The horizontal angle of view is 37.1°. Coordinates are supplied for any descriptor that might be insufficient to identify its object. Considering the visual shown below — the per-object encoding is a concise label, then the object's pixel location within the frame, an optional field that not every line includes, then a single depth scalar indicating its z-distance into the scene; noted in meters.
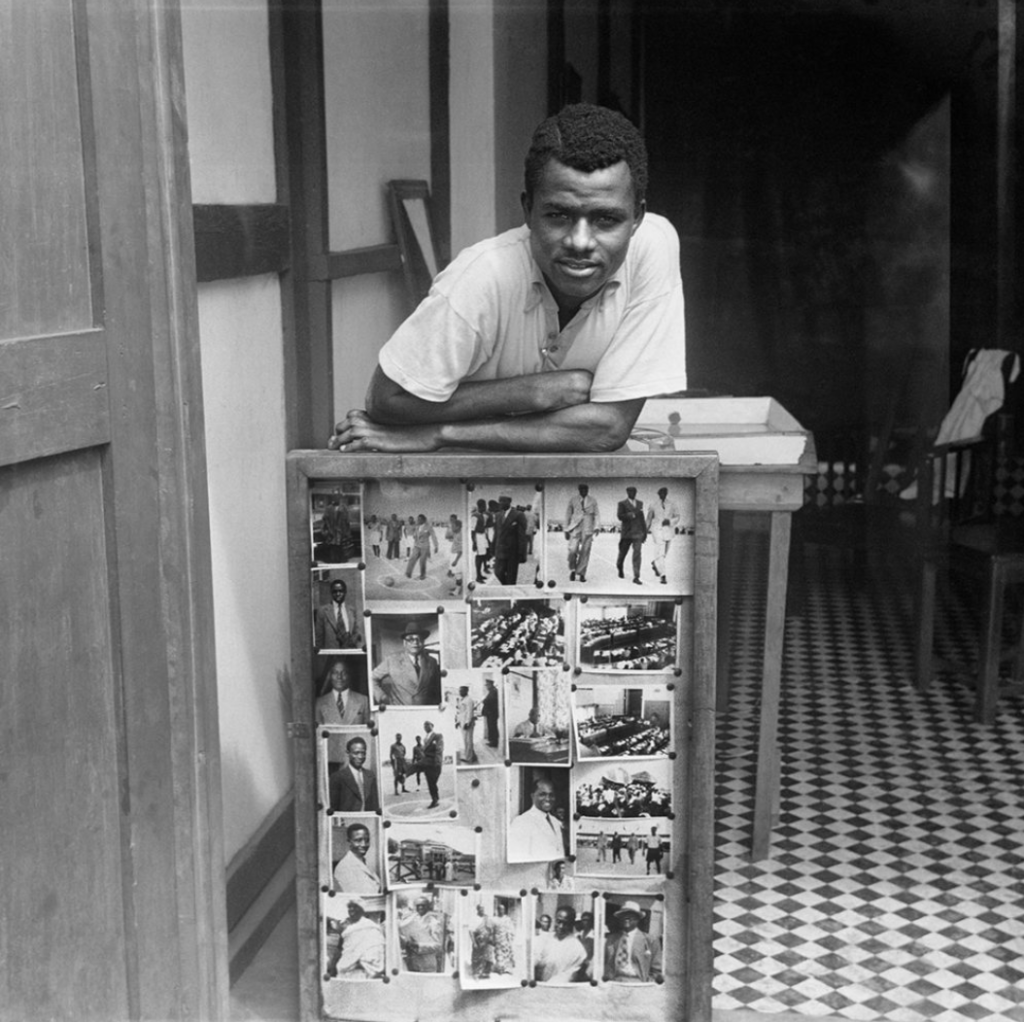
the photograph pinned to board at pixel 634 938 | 2.53
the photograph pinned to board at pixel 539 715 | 2.46
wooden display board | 2.43
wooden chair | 5.19
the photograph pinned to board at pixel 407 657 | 2.46
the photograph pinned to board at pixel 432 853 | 2.53
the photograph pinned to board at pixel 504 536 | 2.43
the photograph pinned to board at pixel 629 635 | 2.45
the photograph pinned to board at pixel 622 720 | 2.47
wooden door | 1.98
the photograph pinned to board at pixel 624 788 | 2.49
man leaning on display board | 2.46
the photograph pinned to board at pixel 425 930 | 2.55
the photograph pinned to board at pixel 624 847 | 2.51
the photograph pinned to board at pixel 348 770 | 2.51
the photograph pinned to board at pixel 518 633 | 2.45
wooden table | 3.71
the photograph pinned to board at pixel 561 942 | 2.54
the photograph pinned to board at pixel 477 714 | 2.47
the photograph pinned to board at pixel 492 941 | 2.54
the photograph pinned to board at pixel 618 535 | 2.42
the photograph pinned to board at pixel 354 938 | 2.56
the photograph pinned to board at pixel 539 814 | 2.50
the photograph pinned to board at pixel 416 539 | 2.44
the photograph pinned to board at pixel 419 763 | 2.49
